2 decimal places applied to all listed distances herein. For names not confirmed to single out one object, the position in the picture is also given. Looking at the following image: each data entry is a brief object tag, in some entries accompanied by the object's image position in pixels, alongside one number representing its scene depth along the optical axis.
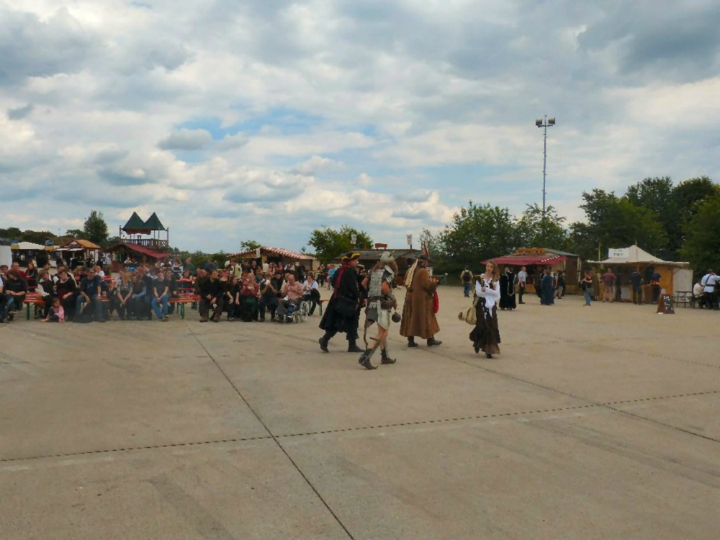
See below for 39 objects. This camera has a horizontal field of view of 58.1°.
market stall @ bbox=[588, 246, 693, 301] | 28.86
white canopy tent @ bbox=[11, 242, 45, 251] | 44.30
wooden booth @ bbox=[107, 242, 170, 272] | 63.09
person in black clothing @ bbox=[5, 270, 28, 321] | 15.75
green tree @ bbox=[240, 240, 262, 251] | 84.68
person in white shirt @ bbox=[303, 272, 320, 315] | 17.46
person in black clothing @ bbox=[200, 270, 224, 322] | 15.80
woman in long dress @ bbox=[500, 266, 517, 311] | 22.11
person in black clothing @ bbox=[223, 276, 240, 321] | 16.12
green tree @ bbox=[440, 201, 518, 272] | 49.38
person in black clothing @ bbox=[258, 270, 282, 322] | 16.45
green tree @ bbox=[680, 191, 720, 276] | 34.03
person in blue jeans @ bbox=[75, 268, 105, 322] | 15.23
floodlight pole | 51.81
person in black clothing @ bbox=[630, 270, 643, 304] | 27.03
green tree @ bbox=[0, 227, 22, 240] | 94.64
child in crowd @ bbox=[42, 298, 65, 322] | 15.05
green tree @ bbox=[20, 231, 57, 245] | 90.66
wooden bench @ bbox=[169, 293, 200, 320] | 16.67
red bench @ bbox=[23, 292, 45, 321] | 15.62
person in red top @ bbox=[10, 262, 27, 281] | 15.62
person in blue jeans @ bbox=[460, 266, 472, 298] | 30.50
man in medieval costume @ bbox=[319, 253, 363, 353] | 10.76
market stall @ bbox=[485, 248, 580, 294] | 36.76
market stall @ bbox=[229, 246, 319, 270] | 50.28
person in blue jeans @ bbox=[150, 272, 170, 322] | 16.03
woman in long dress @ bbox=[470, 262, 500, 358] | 10.34
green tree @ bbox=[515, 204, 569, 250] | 50.44
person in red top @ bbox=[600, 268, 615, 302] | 28.94
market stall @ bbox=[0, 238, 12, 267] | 26.38
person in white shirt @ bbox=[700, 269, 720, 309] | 24.00
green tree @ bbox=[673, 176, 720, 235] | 72.19
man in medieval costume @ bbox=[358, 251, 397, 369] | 9.46
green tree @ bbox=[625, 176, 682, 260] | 72.56
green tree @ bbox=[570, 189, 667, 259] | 57.81
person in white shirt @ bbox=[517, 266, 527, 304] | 26.05
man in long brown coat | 11.53
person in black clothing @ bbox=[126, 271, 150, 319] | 15.96
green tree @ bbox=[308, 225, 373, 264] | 76.81
